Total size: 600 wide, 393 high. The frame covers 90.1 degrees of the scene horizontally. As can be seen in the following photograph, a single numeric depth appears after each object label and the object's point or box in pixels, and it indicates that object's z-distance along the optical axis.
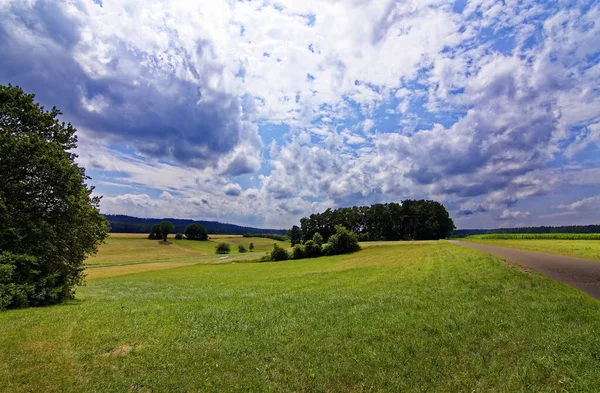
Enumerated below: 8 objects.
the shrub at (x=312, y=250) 82.00
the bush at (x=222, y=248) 134.43
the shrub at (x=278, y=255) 80.88
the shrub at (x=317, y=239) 84.84
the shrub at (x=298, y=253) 81.38
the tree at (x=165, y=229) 143.31
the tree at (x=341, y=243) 81.12
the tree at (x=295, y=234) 139.96
